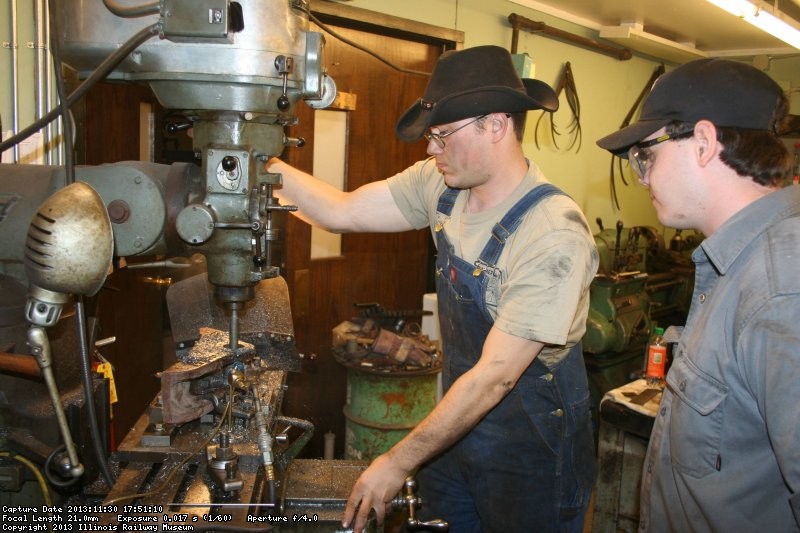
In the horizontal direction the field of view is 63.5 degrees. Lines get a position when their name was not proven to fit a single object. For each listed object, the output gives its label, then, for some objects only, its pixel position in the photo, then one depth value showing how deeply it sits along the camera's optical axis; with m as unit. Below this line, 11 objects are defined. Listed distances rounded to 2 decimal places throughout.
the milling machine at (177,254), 1.03
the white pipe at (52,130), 1.71
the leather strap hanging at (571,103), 3.88
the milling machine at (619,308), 3.48
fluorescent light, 2.73
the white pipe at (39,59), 1.68
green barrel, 2.67
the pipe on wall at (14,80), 1.66
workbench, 2.19
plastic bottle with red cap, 2.35
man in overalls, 1.41
